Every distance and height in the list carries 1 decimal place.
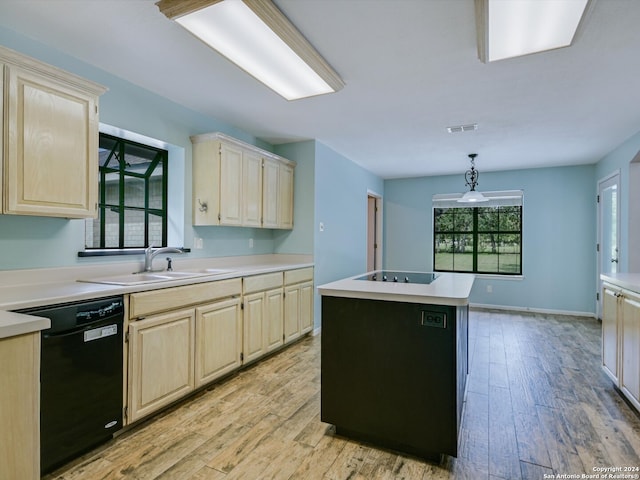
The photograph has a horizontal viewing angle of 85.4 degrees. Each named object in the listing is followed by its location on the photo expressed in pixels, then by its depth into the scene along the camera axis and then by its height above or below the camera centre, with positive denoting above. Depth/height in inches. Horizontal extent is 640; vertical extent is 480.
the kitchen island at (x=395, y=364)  71.6 -27.5
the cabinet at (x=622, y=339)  90.4 -28.3
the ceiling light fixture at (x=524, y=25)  63.1 +43.1
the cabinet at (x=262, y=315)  122.6 -28.6
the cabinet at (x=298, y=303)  145.6 -28.4
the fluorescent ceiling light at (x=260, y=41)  65.1 +43.3
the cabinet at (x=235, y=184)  127.5 +21.8
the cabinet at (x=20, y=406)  45.1 -22.8
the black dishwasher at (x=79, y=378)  65.6 -29.0
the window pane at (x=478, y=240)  232.4 +0.5
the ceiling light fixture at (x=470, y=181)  182.7 +40.9
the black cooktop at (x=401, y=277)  98.7 -11.4
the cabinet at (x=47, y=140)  70.4 +21.3
